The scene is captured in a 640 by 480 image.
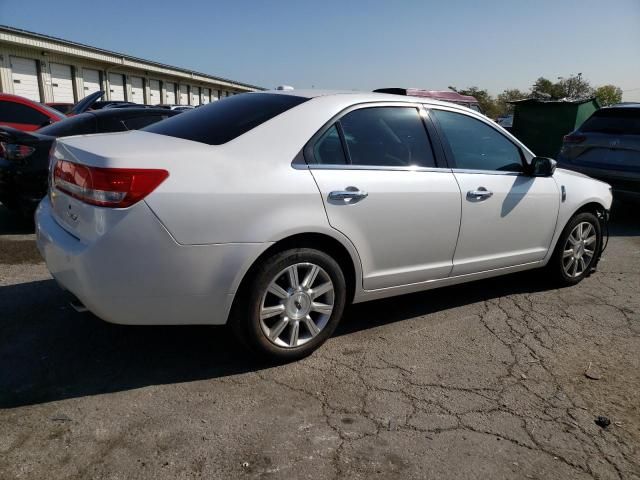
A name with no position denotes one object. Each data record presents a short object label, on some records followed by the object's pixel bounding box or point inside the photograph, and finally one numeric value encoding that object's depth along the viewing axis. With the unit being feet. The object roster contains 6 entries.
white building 75.36
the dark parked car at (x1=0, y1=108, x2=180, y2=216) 18.37
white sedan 8.57
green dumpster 46.14
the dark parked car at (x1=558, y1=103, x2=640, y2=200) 23.61
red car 28.45
